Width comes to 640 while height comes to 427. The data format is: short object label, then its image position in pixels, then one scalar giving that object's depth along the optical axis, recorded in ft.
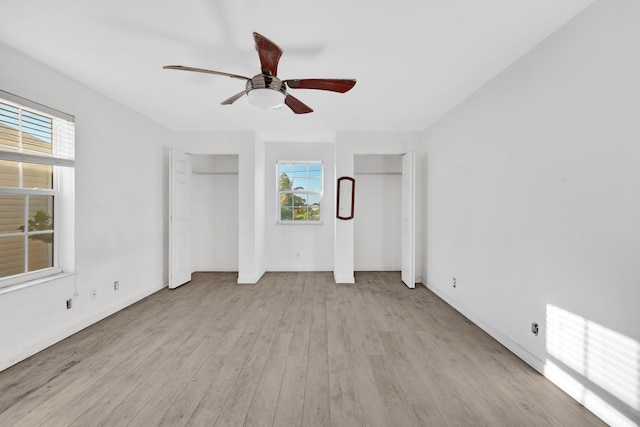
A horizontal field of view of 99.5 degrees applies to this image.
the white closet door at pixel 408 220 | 13.87
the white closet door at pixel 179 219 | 13.74
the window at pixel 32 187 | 7.52
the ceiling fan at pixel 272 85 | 6.48
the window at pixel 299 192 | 17.83
